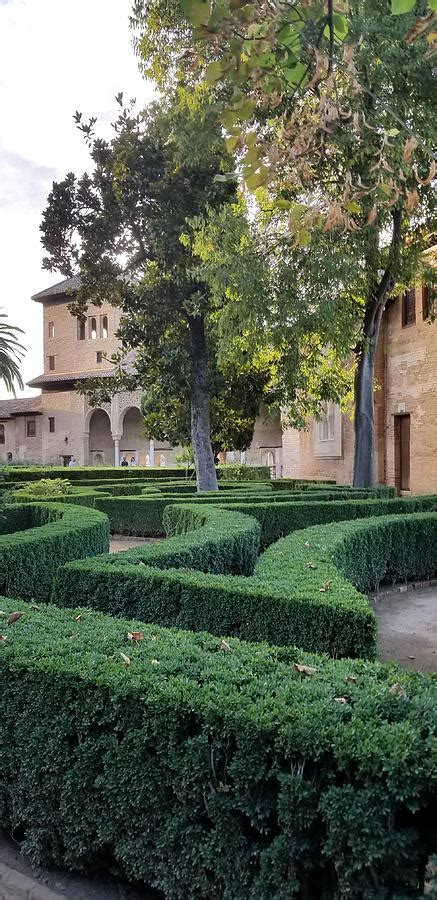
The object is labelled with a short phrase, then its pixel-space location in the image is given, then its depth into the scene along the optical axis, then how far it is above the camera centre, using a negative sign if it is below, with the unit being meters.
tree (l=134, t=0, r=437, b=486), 2.43 +2.89
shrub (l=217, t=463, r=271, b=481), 22.31 -0.39
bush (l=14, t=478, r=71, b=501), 13.40 -0.56
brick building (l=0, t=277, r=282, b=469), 39.59 +3.01
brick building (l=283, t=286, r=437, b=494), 15.91 +1.30
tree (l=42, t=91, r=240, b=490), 13.50 +4.81
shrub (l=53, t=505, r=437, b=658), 4.03 -0.88
